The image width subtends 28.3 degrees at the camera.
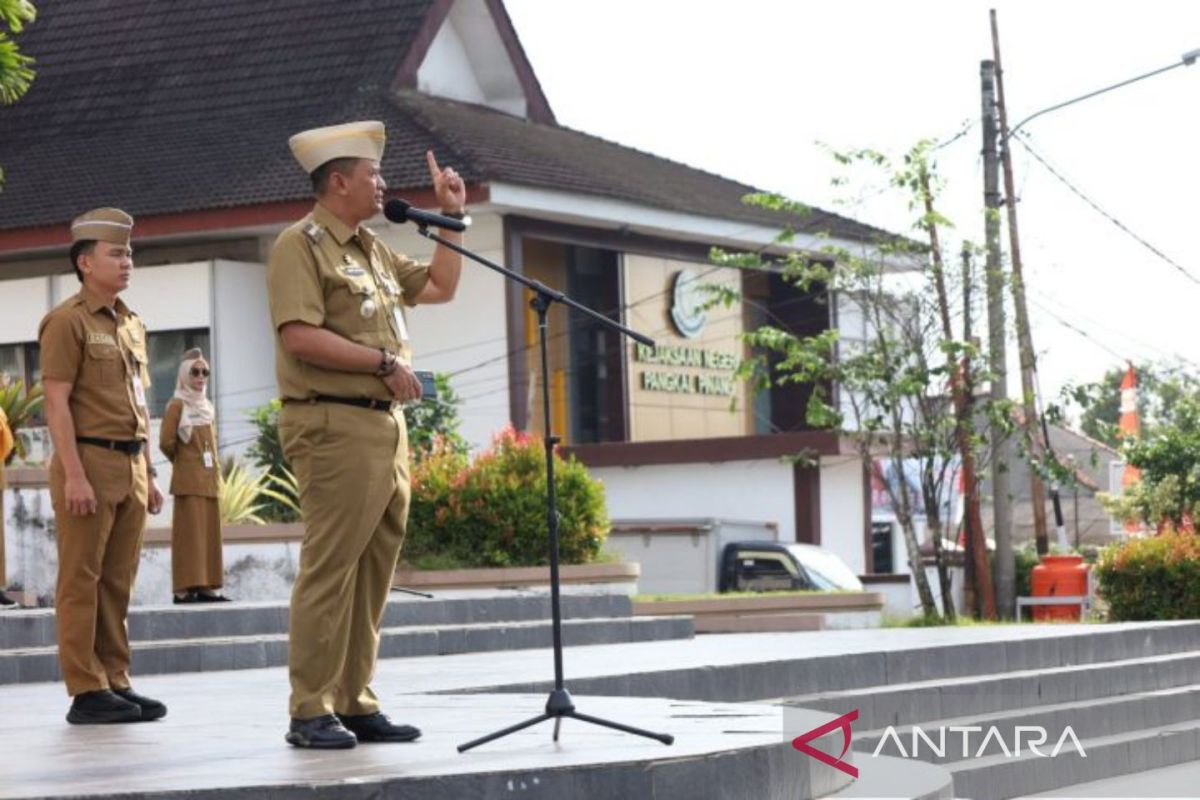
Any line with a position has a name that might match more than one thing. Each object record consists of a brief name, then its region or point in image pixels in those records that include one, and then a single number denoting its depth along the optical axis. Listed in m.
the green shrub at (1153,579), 22.61
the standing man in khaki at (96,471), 9.21
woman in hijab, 16.45
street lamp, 27.75
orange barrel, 28.41
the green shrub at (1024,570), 38.19
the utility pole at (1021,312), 26.42
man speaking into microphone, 7.72
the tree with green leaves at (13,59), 15.99
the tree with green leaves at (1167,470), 36.28
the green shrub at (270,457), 22.02
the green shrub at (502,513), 21.12
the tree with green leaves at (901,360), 25.52
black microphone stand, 7.73
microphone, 7.66
